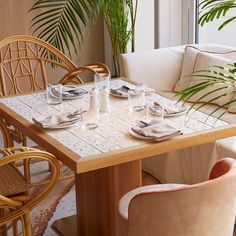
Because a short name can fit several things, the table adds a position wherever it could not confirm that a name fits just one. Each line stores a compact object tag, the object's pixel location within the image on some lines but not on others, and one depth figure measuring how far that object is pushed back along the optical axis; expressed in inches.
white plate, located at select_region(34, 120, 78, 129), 104.0
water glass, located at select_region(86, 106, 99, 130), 106.7
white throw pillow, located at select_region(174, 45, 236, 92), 163.8
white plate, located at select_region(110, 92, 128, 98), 123.1
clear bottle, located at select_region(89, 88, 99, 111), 113.3
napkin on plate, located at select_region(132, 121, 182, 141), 97.7
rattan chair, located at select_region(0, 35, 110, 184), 141.0
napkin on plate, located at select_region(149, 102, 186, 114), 111.0
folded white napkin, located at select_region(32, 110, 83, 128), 105.2
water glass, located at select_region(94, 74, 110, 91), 121.6
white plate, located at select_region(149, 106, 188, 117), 110.2
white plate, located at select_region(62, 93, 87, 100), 123.5
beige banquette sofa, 135.9
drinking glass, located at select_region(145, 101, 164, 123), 108.2
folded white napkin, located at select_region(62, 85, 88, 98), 124.7
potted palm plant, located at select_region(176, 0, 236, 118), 79.4
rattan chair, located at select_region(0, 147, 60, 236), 94.7
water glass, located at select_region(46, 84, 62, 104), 120.0
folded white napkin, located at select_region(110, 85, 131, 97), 123.6
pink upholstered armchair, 78.6
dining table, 94.6
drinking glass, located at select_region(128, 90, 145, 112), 114.7
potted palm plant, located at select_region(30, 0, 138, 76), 171.9
